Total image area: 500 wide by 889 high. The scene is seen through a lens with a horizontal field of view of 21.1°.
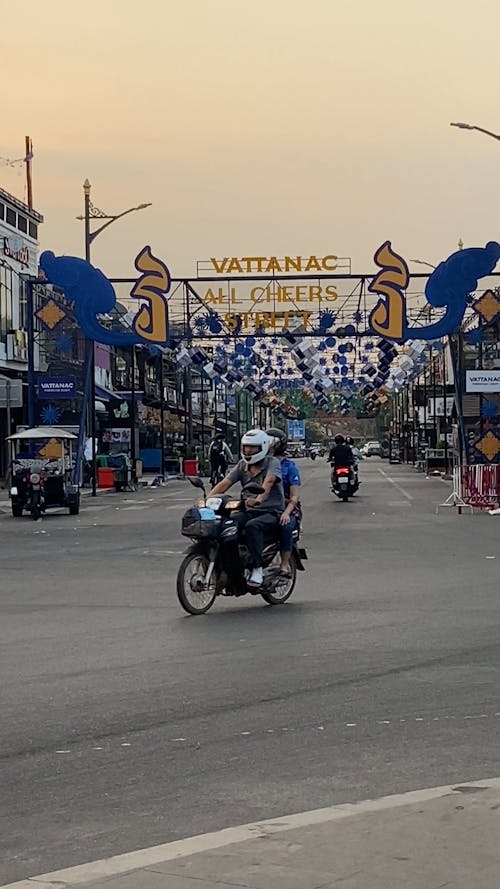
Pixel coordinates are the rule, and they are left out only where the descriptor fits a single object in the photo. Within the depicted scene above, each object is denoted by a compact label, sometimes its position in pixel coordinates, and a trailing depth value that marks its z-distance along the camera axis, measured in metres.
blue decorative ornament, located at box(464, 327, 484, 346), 42.07
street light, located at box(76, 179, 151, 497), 43.16
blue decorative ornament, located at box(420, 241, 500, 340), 37.59
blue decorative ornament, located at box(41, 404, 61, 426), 43.25
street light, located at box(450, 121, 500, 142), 29.78
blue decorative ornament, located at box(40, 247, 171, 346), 38.34
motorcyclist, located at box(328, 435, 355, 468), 39.56
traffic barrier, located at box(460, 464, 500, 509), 34.00
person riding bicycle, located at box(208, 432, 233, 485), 40.94
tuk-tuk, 33.12
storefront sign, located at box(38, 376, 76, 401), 41.16
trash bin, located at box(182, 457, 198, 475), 67.38
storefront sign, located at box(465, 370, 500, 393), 39.56
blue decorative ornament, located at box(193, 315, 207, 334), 42.75
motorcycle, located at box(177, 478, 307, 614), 13.44
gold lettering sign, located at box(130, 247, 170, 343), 38.47
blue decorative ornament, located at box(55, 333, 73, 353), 40.91
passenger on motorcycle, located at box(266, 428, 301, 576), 14.30
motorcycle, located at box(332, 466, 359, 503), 38.78
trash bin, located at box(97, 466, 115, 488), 52.16
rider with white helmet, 13.84
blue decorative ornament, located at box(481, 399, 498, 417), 43.28
